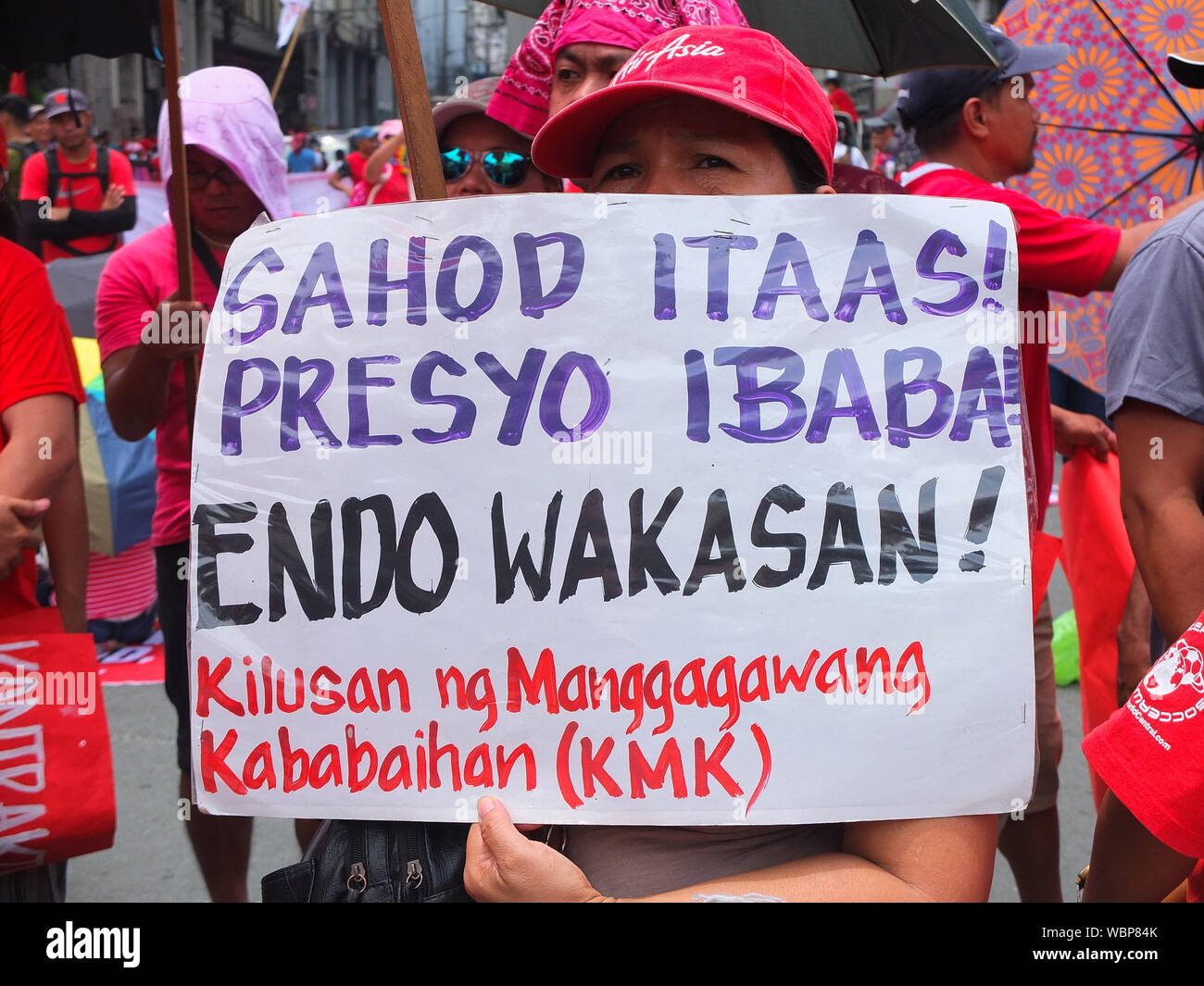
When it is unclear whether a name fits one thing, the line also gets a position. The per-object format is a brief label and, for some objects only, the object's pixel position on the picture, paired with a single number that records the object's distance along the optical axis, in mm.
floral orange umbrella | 3051
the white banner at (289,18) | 8773
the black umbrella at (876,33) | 2480
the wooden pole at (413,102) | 1717
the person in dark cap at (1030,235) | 2646
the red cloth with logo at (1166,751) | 1357
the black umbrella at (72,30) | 2586
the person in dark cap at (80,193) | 8273
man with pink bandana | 2324
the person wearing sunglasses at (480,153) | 2777
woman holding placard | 1348
